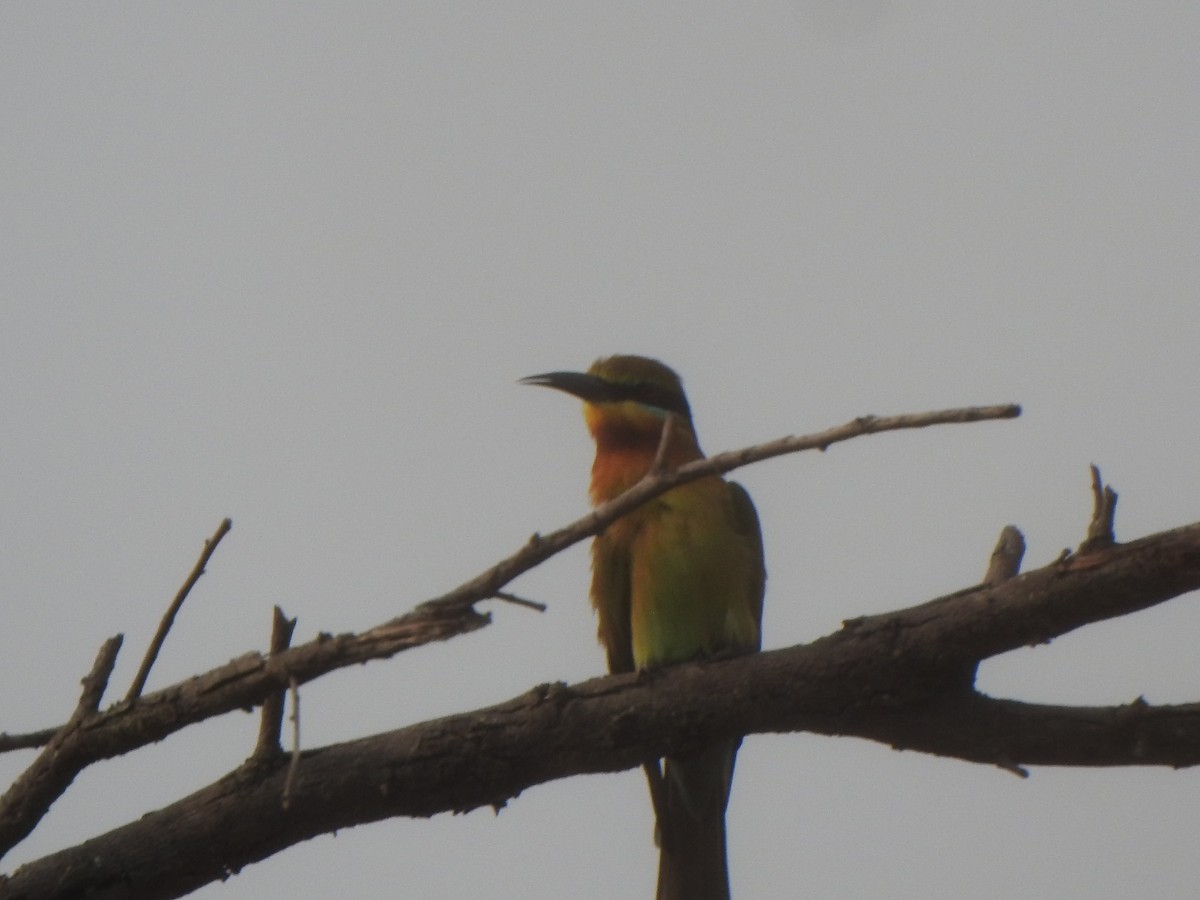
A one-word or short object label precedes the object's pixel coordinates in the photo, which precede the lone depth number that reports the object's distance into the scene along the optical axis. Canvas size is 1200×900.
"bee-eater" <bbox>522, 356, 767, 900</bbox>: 8.52
